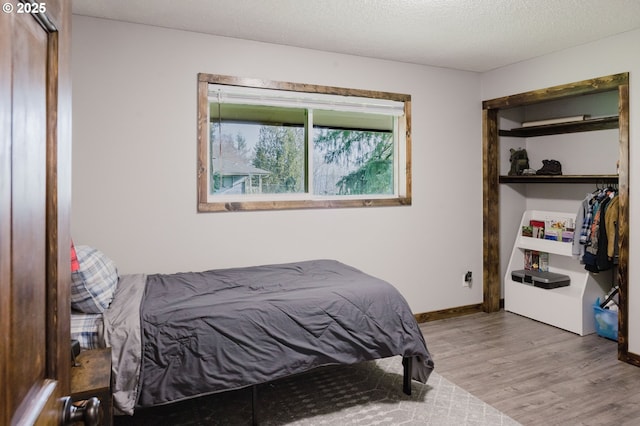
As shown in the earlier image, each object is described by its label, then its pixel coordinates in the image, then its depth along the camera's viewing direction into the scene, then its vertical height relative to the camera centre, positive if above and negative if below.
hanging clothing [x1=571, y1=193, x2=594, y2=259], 4.14 -0.12
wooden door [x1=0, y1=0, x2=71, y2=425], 0.57 +0.00
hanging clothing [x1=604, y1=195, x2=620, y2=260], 3.88 -0.12
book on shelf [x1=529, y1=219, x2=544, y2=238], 4.95 -0.19
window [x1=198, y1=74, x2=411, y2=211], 3.81 +0.61
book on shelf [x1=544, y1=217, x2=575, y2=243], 4.63 -0.17
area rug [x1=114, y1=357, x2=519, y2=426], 2.68 -1.22
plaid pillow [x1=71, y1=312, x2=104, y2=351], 2.27 -0.61
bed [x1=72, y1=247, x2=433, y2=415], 2.30 -0.67
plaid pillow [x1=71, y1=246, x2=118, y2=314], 2.35 -0.39
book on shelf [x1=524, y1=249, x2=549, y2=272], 5.01 -0.54
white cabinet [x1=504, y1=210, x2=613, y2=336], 4.22 -0.78
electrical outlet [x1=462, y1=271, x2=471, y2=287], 4.92 -0.73
